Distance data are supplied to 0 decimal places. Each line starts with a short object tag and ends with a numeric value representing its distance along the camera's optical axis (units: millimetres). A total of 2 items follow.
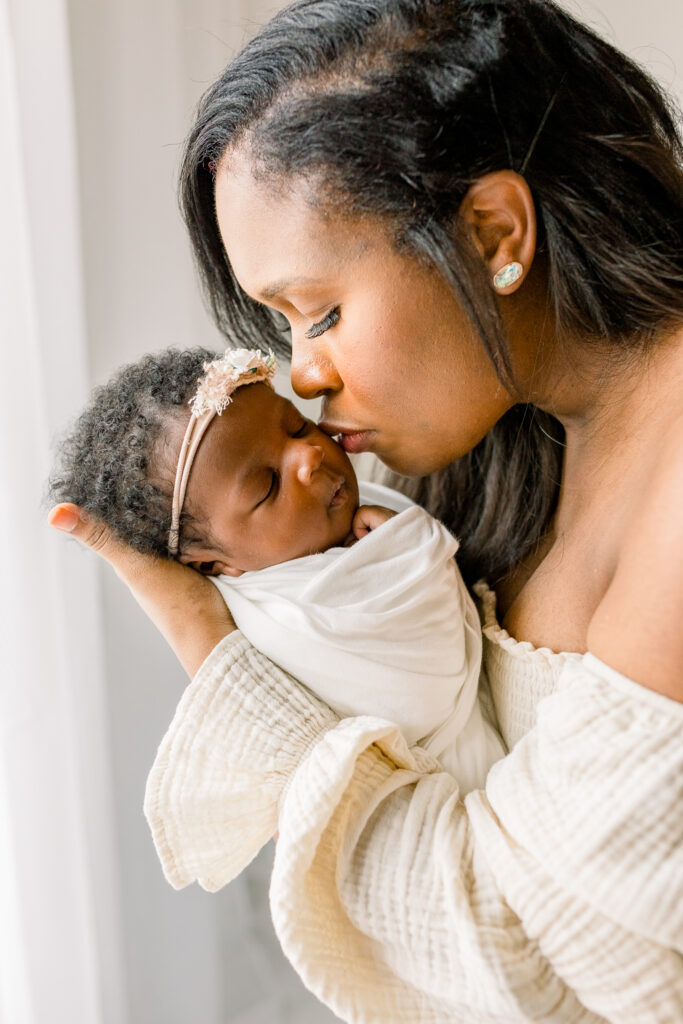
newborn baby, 974
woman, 775
